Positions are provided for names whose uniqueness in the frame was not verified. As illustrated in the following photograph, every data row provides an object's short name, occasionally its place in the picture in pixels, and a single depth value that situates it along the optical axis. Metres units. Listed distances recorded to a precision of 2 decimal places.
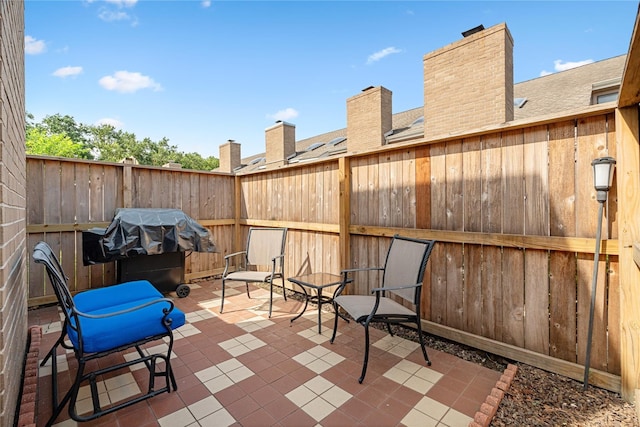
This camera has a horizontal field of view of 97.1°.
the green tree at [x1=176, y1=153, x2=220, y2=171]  33.16
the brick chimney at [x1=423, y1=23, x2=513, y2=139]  5.57
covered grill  3.48
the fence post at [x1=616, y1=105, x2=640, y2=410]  1.80
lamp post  1.83
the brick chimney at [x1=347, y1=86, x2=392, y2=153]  9.64
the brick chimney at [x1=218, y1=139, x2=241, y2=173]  16.81
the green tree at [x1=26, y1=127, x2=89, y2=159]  22.17
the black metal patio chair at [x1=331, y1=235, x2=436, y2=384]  2.26
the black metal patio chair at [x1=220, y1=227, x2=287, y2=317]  4.04
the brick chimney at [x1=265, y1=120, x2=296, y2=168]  13.02
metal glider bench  1.67
